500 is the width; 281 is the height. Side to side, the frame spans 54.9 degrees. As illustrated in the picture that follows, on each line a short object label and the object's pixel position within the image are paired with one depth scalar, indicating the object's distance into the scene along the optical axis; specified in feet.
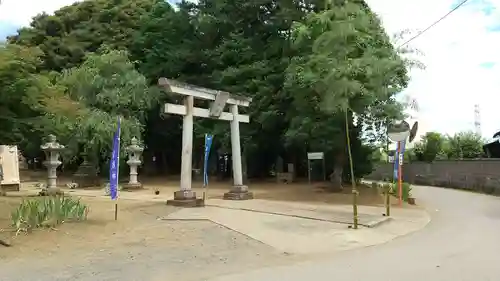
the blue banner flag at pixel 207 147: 56.85
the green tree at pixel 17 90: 41.81
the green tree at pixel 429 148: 139.23
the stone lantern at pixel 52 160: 58.90
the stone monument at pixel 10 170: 67.97
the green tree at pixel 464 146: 153.79
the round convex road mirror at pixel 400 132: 51.65
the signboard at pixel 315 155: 80.18
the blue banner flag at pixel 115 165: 39.18
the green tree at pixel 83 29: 113.80
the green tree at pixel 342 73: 55.72
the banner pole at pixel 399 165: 59.72
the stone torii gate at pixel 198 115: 49.75
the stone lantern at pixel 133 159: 81.35
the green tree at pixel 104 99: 84.43
